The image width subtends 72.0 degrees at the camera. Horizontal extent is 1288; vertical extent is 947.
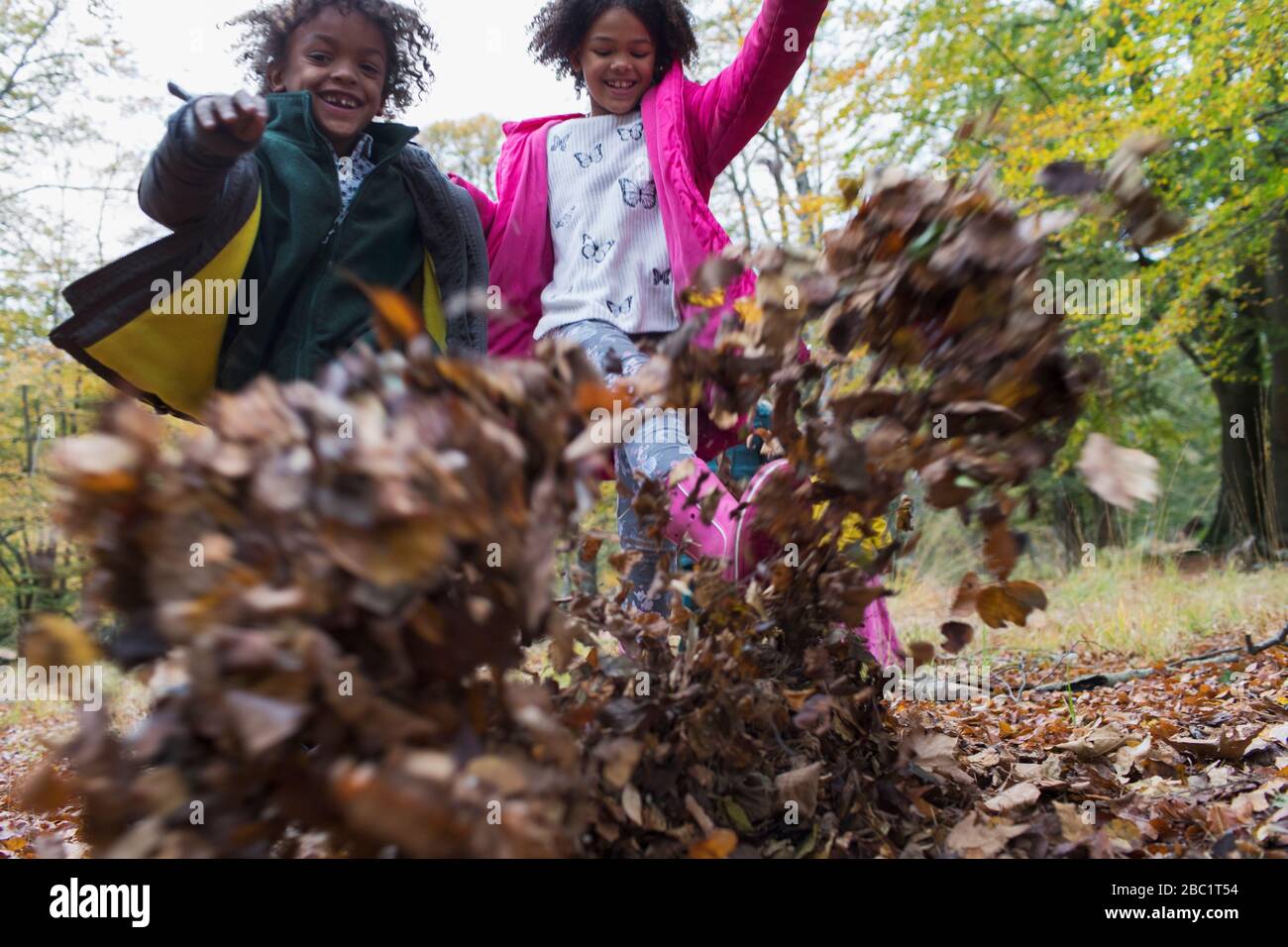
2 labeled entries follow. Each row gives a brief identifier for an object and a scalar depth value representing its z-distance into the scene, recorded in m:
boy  1.95
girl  2.54
